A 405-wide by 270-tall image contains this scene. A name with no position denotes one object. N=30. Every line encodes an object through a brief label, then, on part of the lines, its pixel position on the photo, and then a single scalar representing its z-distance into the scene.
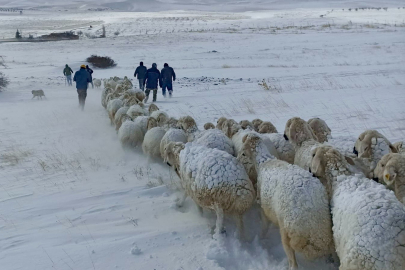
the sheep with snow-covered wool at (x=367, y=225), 3.25
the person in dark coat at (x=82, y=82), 14.58
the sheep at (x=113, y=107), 11.84
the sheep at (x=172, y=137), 7.60
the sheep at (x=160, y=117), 9.11
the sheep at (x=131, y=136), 9.09
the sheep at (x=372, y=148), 5.34
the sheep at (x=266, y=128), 7.95
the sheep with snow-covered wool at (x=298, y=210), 4.00
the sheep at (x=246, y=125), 8.14
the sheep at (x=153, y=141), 8.14
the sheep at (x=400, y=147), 5.75
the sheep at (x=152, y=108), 10.76
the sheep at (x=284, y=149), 6.53
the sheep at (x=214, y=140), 6.57
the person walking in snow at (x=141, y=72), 17.28
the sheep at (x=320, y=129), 7.11
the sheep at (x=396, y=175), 4.18
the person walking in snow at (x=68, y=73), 21.12
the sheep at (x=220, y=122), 8.11
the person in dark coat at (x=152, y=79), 15.99
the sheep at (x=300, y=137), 5.90
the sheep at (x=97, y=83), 20.39
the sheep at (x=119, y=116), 10.57
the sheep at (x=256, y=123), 8.50
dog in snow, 17.69
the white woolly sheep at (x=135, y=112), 10.58
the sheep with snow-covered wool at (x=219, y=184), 4.92
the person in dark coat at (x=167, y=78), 16.41
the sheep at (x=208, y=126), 8.46
